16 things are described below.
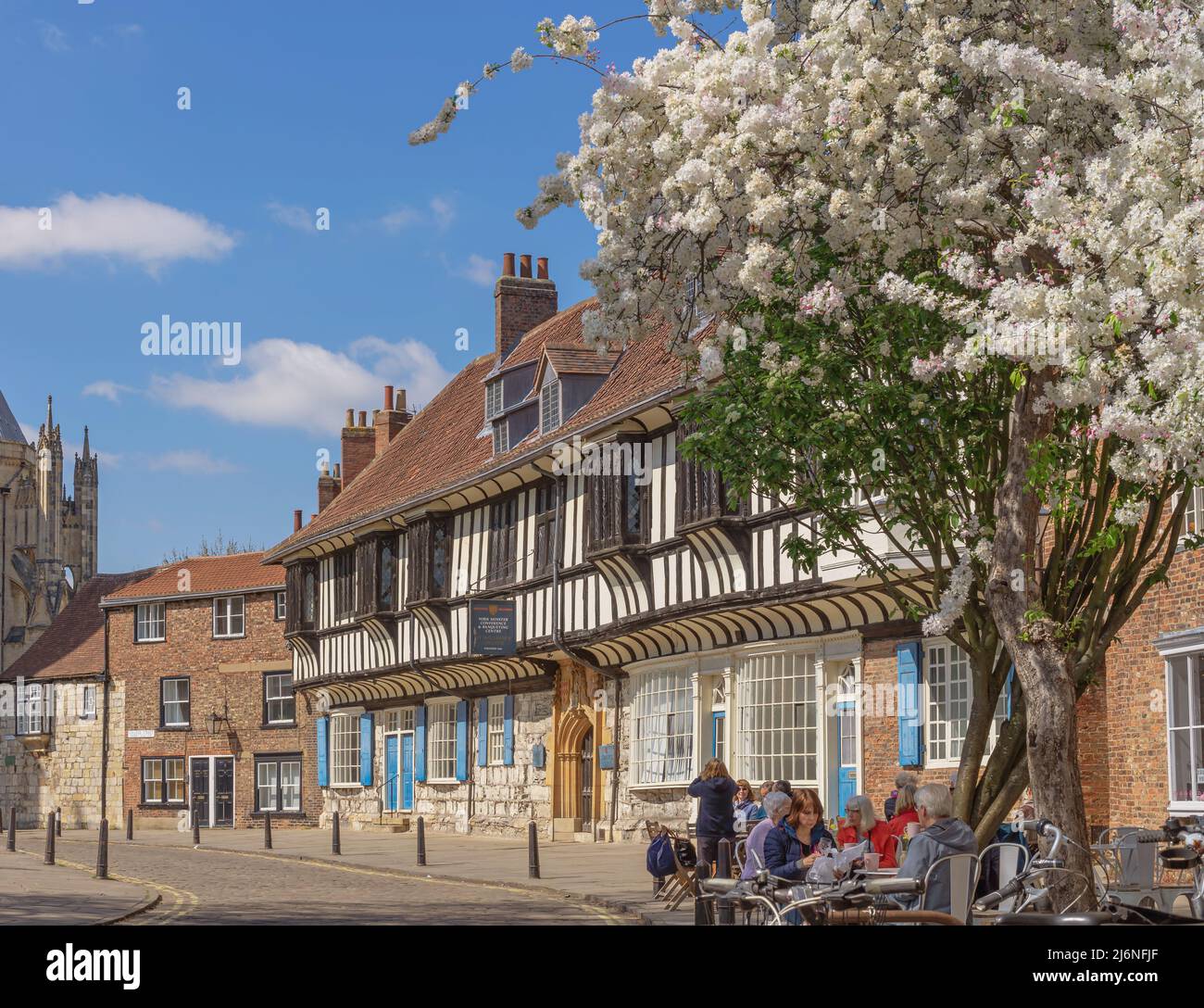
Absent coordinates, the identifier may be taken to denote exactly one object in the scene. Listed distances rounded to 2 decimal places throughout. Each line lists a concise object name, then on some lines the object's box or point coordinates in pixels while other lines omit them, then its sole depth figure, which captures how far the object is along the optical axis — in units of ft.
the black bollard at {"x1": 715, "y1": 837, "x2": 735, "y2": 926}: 41.75
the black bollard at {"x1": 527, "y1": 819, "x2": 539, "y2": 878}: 66.64
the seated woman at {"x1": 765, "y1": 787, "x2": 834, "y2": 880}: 36.83
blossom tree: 31.04
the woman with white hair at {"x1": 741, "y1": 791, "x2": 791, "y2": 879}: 37.52
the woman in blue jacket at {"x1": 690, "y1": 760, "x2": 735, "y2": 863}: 51.96
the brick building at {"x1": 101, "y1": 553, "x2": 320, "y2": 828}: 146.92
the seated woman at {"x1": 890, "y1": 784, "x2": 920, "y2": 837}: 42.75
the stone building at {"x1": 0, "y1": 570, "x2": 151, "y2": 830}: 156.97
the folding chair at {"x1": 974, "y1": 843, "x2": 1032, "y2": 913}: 34.54
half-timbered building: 70.23
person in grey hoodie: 30.19
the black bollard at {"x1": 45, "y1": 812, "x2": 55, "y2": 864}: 79.41
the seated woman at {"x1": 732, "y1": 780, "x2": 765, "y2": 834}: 60.80
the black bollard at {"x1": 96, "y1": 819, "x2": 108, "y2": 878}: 69.62
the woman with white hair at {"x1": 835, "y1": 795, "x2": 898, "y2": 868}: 41.83
